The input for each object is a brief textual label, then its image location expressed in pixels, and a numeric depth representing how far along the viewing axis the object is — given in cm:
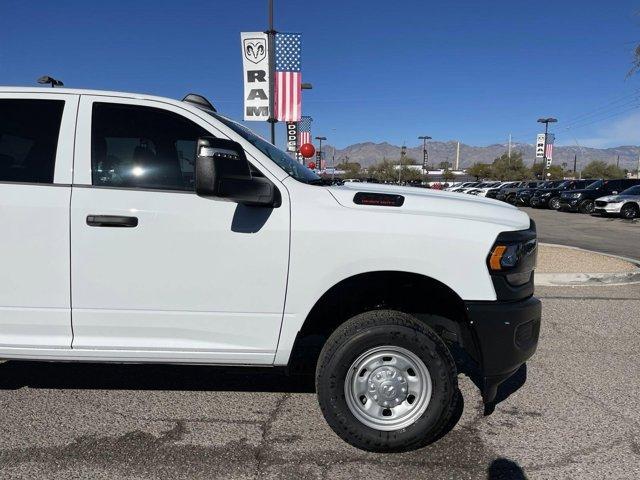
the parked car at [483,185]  4638
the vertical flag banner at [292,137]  1844
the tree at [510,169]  9384
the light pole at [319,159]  3804
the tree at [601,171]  9425
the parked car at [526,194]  3291
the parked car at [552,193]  2842
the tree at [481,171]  9946
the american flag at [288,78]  1040
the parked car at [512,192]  3513
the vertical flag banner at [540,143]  5656
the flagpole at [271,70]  935
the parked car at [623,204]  2117
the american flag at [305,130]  2242
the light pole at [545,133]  5665
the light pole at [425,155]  8070
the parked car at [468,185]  5130
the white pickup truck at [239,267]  295
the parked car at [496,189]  4024
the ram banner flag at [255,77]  925
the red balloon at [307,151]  1669
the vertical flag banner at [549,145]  5675
